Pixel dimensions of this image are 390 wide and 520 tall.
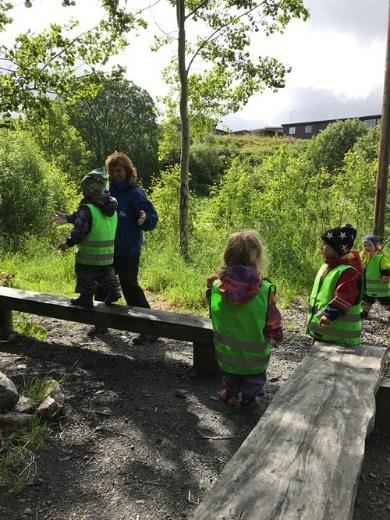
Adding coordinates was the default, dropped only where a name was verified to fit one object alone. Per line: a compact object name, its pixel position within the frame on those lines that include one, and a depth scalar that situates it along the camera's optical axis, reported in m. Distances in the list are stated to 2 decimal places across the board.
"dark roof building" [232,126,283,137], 105.41
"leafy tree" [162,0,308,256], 8.66
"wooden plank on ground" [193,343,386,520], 1.70
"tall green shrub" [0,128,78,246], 11.89
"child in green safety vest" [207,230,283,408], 3.13
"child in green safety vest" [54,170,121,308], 4.27
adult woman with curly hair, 4.70
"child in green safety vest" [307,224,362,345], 3.43
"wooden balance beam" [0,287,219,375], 4.08
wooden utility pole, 6.91
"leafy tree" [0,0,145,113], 5.46
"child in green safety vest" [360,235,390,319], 6.06
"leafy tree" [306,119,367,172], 54.31
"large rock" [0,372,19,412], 3.20
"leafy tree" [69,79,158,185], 57.31
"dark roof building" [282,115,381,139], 99.06
